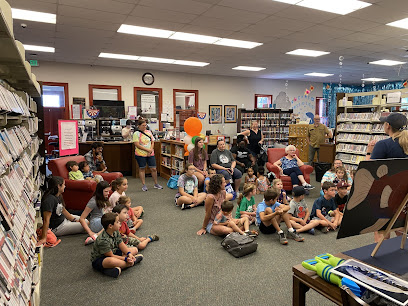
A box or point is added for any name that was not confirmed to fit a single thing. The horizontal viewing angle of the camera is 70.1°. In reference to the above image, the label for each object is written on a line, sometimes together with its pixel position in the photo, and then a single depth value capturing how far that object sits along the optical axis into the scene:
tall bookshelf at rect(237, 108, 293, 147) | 10.83
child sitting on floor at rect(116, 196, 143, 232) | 3.81
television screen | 9.12
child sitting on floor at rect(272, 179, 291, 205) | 4.60
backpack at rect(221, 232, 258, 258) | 3.28
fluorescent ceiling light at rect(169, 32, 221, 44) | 6.02
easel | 1.44
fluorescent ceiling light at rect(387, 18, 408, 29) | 5.15
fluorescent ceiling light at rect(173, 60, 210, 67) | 8.81
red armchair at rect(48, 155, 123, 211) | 4.38
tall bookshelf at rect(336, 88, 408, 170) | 6.78
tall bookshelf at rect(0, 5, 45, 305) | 1.45
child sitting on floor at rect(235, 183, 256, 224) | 4.15
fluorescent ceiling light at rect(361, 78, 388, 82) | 12.61
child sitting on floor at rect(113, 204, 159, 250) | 3.29
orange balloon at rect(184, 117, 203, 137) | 6.40
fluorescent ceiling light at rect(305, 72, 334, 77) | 11.16
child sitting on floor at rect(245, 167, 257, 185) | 5.84
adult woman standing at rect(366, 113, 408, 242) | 2.84
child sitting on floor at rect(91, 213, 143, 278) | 2.88
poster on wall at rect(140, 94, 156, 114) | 10.05
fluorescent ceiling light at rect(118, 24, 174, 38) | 5.51
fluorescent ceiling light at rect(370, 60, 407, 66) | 8.77
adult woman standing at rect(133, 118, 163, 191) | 6.32
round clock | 10.00
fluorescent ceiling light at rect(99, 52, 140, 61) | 7.71
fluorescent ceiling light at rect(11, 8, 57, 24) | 4.64
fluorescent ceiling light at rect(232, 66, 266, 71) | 9.80
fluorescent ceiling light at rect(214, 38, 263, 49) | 6.42
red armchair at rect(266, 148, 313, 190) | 5.94
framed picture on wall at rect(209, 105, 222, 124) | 11.48
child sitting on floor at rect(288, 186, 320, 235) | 3.94
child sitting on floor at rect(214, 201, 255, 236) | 3.75
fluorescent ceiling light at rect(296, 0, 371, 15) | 4.32
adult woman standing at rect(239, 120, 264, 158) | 7.43
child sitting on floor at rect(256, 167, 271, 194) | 5.98
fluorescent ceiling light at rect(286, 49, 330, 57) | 7.49
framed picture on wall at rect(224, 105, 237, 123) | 11.80
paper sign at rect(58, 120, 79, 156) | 5.18
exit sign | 8.20
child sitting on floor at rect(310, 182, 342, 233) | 4.07
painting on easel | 1.32
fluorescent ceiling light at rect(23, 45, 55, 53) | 6.89
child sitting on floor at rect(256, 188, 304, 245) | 3.74
